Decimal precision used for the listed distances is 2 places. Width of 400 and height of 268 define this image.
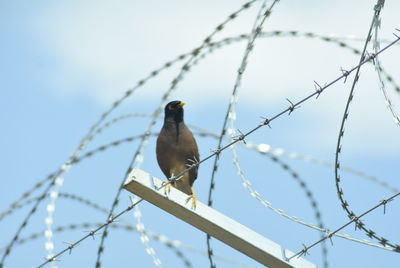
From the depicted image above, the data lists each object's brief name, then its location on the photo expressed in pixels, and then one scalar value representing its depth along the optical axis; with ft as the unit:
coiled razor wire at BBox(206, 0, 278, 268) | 36.69
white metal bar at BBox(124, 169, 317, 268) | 33.19
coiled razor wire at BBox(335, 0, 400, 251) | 31.94
